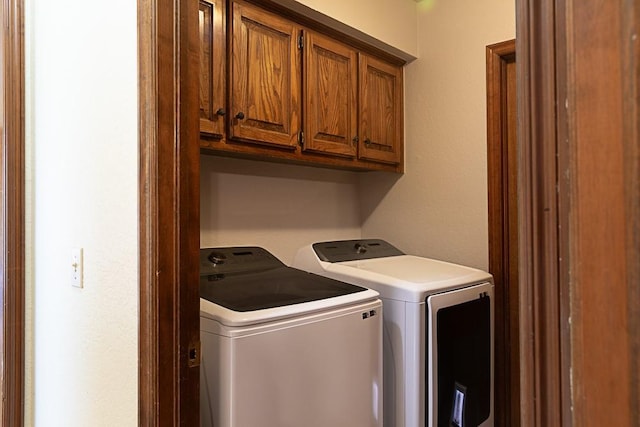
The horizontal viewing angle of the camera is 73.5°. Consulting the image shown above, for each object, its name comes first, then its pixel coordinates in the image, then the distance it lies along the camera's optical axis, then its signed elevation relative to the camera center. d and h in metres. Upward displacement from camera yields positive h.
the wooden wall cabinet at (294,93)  1.67 +0.57
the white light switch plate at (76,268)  1.15 -0.13
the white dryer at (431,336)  1.60 -0.47
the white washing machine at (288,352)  1.11 -0.39
